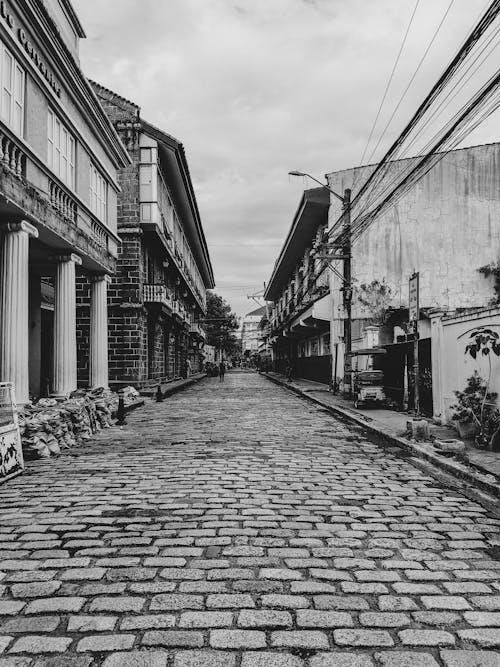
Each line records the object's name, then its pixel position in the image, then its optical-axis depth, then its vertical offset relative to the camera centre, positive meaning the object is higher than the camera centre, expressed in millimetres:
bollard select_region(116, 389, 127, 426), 12172 -1349
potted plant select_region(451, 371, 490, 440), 8680 -900
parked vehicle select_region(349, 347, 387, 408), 14891 -898
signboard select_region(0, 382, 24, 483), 6523 -1004
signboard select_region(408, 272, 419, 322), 9711 +974
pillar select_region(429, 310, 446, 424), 11117 -299
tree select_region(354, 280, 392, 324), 23109 +2316
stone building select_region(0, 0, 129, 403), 9766 +3549
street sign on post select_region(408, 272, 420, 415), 9727 +742
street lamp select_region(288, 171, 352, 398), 18359 +2404
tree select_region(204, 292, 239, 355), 68994 +3956
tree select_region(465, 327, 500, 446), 8500 +46
